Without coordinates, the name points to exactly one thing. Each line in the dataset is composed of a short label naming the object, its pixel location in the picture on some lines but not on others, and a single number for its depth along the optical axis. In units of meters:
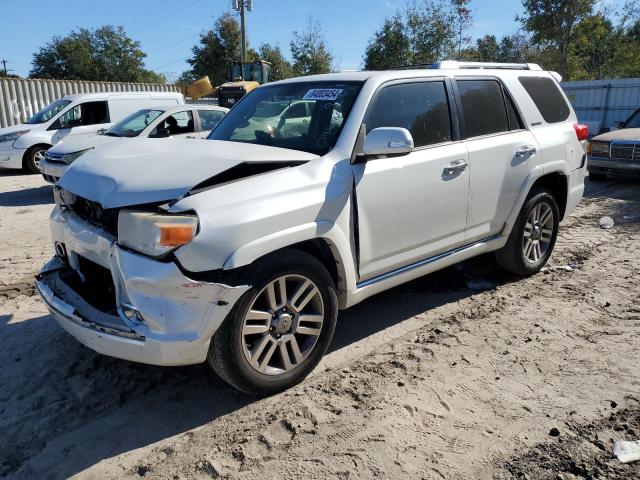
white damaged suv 2.71
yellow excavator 24.09
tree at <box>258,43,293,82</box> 45.25
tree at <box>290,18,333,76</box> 34.38
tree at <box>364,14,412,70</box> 29.36
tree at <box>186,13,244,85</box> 44.78
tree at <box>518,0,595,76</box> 22.44
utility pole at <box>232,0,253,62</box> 33.28
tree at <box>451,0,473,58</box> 25.66
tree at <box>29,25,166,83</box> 59.56
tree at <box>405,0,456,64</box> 26.59
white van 11.98
